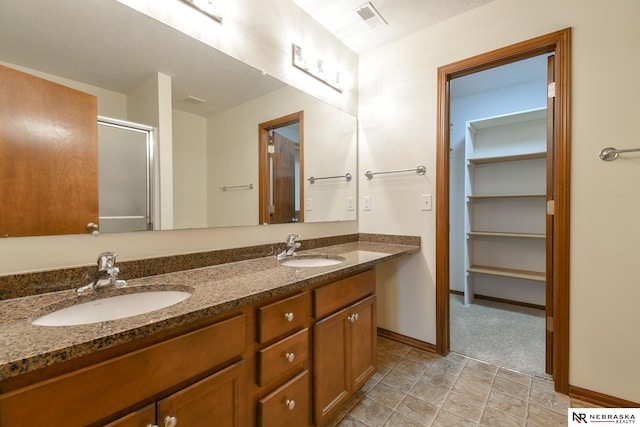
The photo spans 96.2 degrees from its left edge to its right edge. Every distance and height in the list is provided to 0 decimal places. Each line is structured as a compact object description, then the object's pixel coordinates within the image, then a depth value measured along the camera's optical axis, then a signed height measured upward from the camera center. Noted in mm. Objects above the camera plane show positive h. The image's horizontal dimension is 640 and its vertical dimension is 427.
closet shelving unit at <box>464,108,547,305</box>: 2994 +128
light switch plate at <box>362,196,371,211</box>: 2432 +58
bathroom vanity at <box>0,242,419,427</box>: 603 -405
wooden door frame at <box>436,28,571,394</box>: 1592 +167
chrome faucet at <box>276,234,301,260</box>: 1704 -208
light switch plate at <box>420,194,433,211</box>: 2092 +55
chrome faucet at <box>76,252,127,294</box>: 985 -214
